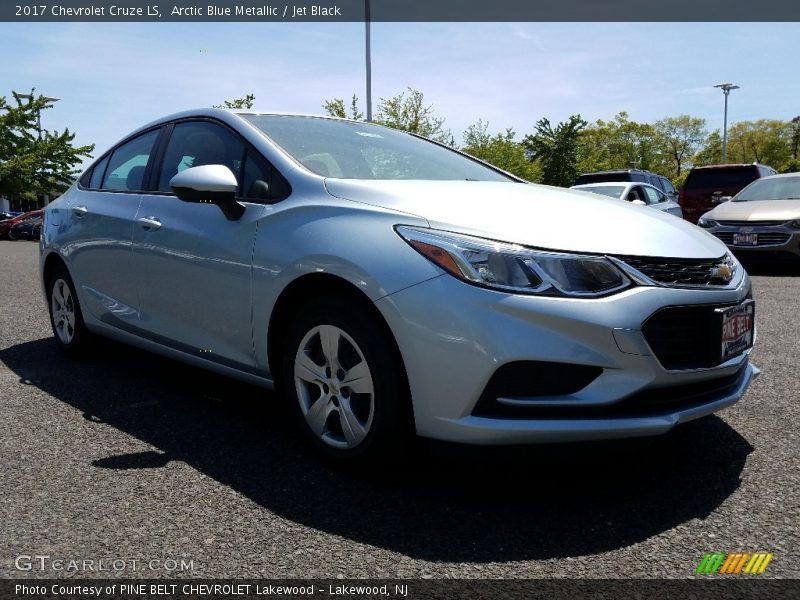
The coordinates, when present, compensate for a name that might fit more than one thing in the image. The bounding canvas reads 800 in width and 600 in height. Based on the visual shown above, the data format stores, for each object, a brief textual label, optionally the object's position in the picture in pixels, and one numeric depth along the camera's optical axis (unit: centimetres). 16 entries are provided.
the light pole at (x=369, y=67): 2495
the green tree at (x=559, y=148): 4162
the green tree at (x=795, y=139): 7338
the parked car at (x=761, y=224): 1021
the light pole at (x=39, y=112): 4178
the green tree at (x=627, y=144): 7812
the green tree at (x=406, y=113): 3192
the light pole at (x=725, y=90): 6181
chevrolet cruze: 257
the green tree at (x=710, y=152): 7769
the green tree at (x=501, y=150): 3844
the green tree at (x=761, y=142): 7425
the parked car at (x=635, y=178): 1645
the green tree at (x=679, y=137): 7962
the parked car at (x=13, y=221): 3100
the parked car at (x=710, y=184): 1483
